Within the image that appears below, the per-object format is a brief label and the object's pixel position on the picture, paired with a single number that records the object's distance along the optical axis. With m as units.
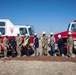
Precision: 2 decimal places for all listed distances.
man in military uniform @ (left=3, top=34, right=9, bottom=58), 6.50
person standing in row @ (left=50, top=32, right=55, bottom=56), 6.78
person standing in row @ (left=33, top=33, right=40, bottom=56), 6.74
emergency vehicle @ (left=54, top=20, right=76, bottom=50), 7.21
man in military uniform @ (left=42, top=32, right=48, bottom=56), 6.79
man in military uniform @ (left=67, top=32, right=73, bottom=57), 6.52
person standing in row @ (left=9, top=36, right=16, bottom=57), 6.65
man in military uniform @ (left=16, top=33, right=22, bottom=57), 6.74
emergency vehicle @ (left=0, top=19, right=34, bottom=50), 7.20
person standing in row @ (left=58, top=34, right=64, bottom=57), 6.64
